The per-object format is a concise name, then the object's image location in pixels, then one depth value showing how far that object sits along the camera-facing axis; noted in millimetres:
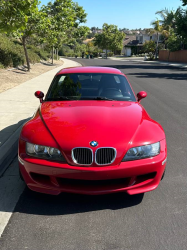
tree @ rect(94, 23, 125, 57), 85250
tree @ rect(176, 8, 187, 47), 32062
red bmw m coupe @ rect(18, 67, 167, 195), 2988
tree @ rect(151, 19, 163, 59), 62500
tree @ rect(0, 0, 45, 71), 6887
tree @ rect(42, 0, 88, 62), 23784
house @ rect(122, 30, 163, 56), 89688
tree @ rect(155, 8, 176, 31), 58825
